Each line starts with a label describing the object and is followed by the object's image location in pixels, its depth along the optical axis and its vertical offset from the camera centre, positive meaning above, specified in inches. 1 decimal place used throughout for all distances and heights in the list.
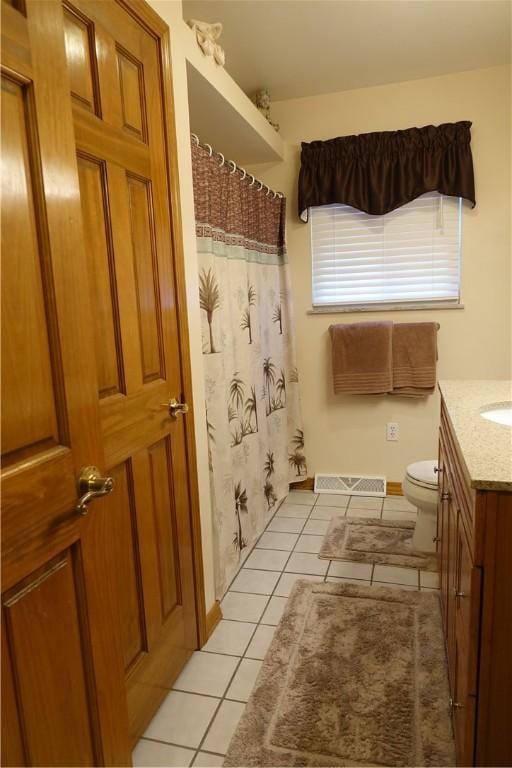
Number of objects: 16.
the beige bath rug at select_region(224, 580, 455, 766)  56.4 -48.5
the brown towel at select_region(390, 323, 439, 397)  118.6 -13.2
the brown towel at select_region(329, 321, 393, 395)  120.3 -13.0
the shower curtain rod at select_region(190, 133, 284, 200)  78.9 +24.8
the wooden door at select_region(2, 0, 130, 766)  32.6 -7.5
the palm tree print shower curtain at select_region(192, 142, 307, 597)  81.5 -9.4
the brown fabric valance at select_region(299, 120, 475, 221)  111.7 +30.0
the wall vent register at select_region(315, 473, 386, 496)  128.2 -45.8
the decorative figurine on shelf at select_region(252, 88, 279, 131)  113.7 +45.5
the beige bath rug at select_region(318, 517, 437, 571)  95.9 -47.8
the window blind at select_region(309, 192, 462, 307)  118.1 +11.5
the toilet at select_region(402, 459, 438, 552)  91.7 -35.7
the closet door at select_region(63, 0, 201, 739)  49.5 -1.2
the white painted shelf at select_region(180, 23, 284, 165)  74.8 +35.4
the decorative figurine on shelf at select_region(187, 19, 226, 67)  72.8 +39.5
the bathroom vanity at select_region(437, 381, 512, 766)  41.9 -26.3
